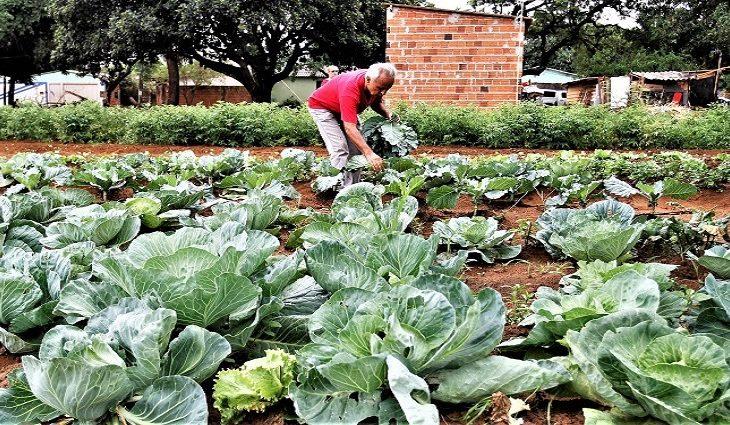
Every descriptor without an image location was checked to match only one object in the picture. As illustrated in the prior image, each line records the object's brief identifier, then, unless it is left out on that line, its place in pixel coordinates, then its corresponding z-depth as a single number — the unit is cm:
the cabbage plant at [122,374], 172
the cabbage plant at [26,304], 234
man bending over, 579
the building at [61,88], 4282
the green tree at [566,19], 3084
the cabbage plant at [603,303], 204
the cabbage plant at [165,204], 411
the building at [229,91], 4709
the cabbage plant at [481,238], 361
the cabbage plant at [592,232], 309
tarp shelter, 2419
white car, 3417
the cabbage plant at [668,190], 417
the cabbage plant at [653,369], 159
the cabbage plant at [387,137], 664
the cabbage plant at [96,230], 341
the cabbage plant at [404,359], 174
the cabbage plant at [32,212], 348
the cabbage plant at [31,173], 572
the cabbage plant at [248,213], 349
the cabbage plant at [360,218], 312
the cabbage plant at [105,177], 581
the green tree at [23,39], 2804
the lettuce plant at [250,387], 191
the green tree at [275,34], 2166
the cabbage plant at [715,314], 210
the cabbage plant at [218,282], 207
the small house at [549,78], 3678
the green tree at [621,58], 2939
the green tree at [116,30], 2134
